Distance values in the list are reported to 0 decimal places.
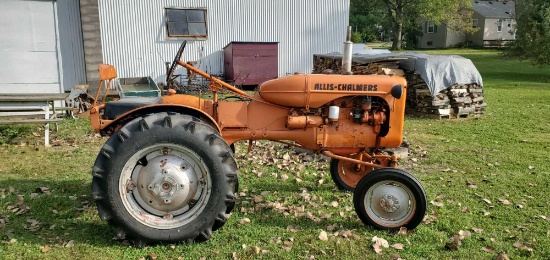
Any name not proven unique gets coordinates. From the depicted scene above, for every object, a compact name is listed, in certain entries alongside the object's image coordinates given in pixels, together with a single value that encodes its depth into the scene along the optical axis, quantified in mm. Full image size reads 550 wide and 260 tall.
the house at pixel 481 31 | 45844
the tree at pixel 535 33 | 19797
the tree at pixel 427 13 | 41281
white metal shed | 14875
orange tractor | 3584
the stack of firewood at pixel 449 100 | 10203
